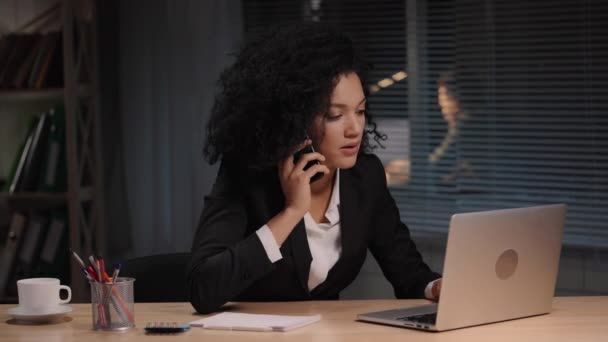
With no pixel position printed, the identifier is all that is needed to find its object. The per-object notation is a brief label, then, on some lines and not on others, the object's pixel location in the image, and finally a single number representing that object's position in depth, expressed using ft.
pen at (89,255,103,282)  10.91
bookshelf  17.14
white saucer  11.17
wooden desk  10.65
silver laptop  10.63
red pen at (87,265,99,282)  10.93
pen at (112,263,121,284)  10.89
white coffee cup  11.19
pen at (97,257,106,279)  10.87
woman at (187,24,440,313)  12.01
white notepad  10.86
